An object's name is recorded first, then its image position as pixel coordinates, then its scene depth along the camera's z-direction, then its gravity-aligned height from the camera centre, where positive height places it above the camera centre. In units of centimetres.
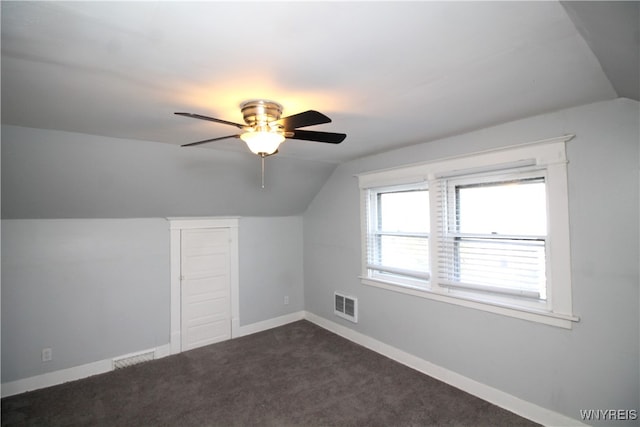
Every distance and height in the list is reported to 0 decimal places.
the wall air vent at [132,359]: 341 -152
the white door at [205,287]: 389 -82
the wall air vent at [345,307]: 396 -113
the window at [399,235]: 329 -16
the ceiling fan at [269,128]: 178 +57
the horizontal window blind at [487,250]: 248 -27
